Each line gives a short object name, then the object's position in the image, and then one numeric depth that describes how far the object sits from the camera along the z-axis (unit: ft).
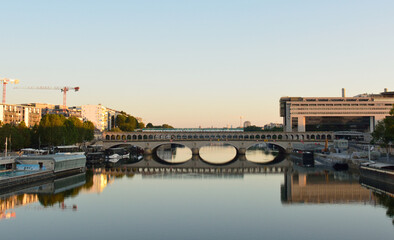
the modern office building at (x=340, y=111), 623.36
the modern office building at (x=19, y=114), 481.46
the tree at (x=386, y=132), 262.88
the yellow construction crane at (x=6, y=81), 598.30
